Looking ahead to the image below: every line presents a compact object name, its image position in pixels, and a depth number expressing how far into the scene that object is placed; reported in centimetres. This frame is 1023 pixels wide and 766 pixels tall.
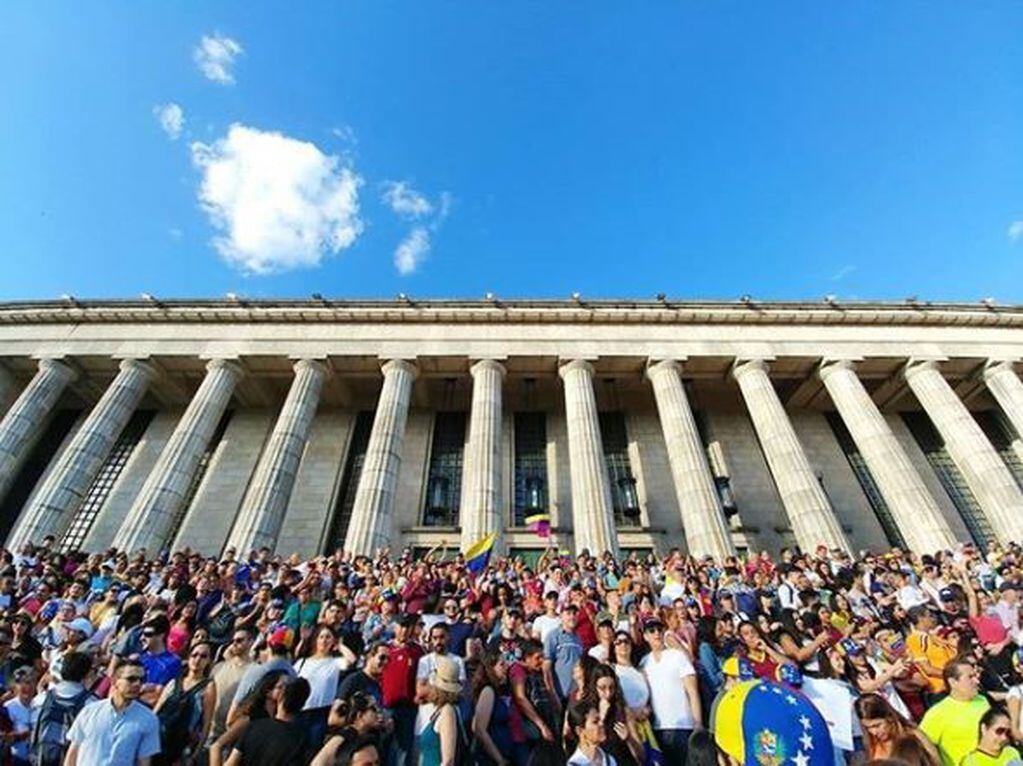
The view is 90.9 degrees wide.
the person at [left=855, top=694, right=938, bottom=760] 353
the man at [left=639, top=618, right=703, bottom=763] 511
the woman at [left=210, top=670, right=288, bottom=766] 419
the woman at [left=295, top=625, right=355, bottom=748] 521
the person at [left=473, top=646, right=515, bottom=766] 484
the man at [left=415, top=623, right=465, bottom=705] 495
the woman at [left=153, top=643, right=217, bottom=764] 464
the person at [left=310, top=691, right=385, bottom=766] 407
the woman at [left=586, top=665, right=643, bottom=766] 432
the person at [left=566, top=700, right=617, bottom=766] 393
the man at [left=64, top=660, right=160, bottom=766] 398
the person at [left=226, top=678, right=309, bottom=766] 370
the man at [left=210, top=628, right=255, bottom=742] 497
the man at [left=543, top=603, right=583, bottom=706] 598
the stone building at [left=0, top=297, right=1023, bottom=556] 1867
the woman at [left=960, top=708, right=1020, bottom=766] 373
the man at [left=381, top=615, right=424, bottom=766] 496
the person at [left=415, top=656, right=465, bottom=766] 439
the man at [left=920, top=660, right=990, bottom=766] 398
